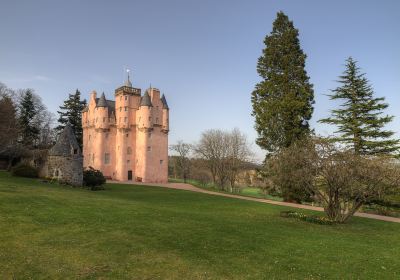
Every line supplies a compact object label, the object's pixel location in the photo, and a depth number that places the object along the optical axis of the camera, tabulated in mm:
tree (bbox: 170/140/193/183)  68438
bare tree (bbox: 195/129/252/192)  53081
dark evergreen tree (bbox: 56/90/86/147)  60188
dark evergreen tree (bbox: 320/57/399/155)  35250
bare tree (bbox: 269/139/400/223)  18719
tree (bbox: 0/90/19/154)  39594
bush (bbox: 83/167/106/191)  33062
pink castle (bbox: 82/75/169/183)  52156
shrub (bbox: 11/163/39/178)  33906
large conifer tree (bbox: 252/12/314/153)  34125
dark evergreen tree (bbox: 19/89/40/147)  56375
